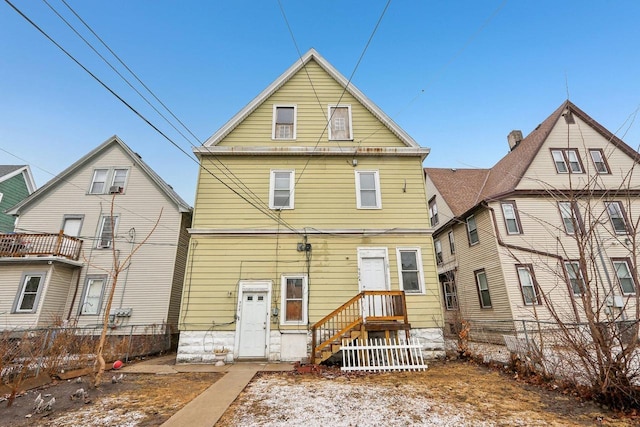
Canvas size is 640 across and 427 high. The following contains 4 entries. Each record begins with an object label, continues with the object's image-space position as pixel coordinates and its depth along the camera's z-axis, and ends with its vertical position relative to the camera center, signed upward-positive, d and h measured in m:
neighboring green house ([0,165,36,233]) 17.06 +7.49
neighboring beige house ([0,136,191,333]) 12.10 +2.64
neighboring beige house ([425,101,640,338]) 12.06 +3.55
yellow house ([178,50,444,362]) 8.91 +2.54
